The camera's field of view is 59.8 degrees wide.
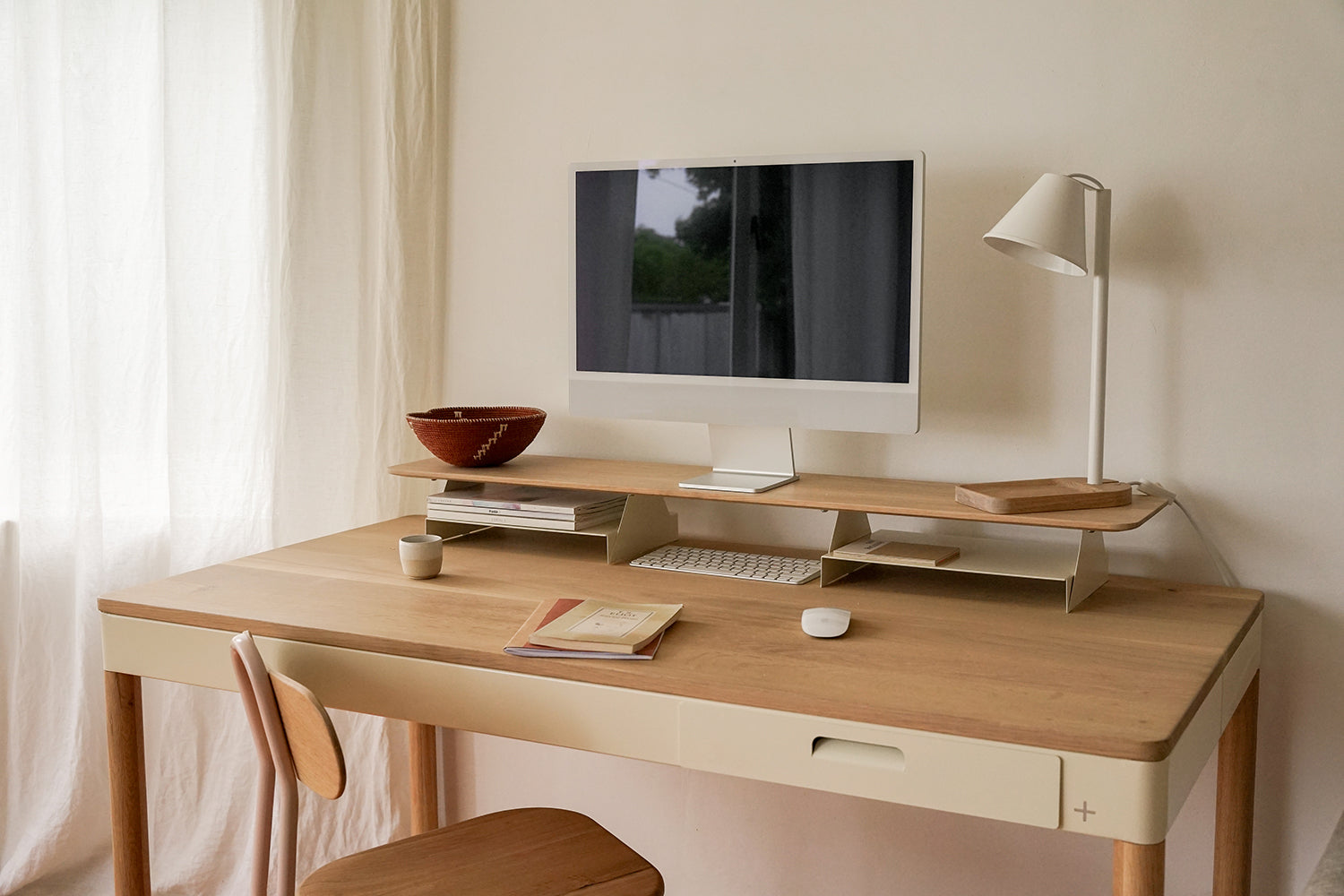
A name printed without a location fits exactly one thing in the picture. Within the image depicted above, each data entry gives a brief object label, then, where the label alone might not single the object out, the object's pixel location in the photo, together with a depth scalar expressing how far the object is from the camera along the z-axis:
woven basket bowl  1.96
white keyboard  1.74
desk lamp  1.58
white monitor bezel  1.71
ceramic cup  1.74
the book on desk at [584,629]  1.40
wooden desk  1.18
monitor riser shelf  1.58
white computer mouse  1.45
